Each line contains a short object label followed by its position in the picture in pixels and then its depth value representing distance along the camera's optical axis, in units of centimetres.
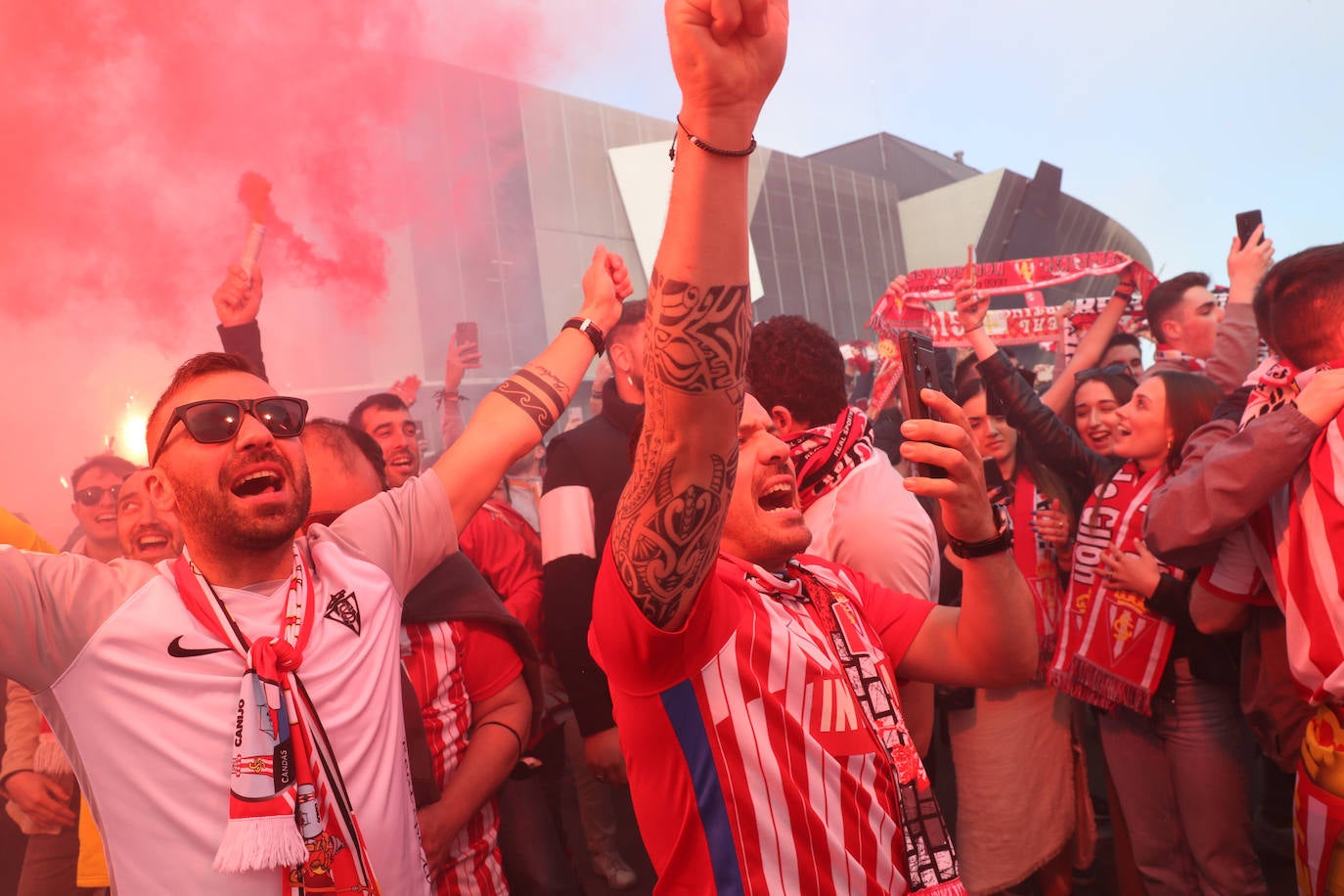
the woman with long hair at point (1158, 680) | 276
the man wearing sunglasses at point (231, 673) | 150
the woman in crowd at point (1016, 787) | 305
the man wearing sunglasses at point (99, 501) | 280
